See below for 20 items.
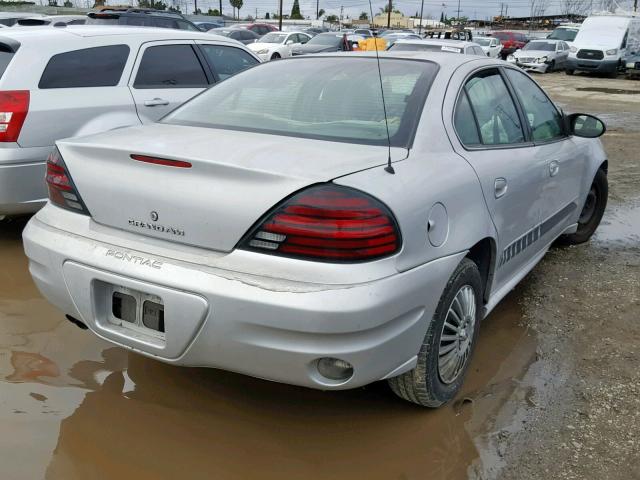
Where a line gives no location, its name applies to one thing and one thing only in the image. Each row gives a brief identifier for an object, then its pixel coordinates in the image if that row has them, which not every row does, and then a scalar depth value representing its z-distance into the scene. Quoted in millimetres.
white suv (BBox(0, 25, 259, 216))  4332
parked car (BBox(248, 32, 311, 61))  20953
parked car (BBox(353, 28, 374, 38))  37500
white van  25469
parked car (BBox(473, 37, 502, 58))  30344
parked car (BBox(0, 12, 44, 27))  14062
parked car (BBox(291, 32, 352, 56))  21969
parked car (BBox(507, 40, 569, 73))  27484
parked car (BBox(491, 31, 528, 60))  34281
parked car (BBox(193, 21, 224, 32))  28272
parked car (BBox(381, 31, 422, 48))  25986
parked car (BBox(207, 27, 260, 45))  24141
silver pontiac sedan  2178
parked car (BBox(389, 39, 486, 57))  12742
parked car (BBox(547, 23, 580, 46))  31406
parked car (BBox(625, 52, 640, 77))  25119
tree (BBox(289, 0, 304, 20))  83500
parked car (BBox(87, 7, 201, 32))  12898
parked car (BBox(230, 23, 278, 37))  30750
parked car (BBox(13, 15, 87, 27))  15775
